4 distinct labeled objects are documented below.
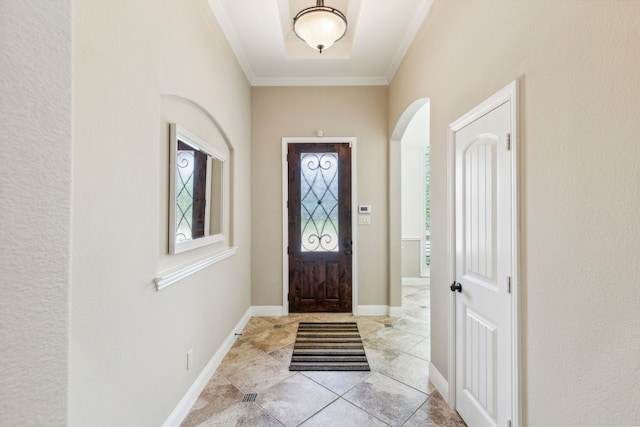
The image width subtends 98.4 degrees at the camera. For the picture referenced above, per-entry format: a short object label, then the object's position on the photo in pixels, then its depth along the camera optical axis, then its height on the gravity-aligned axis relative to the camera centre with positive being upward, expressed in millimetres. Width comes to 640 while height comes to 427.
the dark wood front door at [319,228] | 3738 -154
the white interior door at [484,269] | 1422 -303
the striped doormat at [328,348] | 2488 -1339
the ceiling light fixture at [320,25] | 2195 +1564
